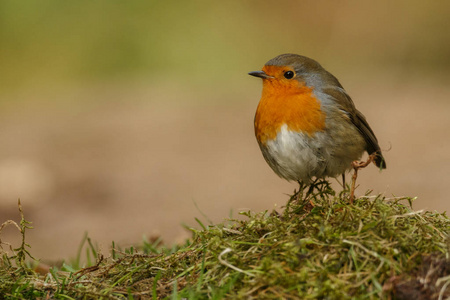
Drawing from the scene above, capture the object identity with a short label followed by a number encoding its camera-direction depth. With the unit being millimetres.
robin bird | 7320
